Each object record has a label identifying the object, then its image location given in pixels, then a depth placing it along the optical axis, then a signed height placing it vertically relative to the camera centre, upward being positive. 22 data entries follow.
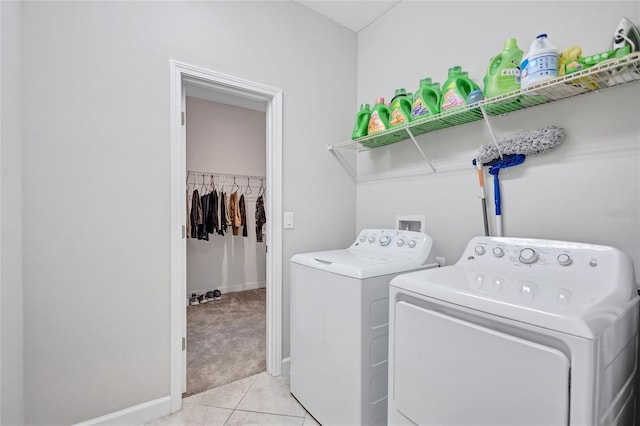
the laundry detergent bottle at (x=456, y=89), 1.53 +0.65
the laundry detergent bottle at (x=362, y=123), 2.08 +0.62
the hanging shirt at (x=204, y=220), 3.94 -0.14
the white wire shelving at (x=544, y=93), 1.04 +0.51
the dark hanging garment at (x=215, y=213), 4.00 -0.04
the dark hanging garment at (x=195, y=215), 3.91 -0.07
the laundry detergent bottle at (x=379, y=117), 1.95 +0.63
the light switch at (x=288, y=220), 2.12 -0.07
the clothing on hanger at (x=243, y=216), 4.27 -0.09
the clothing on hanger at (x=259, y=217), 4.46 -0.11
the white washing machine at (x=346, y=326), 1.35 -0.59
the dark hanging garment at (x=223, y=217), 4.07 -0.10
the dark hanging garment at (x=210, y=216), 3.97 -0.08
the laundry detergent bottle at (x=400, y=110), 1.82 +0.63
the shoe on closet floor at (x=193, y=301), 3.67 -1.17
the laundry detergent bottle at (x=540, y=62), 1.17 +0.60
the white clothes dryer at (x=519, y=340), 0.73 -0.38
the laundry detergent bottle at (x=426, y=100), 1.67 +0.64
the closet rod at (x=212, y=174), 3.98 +0.51
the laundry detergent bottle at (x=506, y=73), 1.32 +0.63
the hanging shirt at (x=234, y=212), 4.18 -0.03
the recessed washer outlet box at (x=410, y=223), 1.96 -0.09
